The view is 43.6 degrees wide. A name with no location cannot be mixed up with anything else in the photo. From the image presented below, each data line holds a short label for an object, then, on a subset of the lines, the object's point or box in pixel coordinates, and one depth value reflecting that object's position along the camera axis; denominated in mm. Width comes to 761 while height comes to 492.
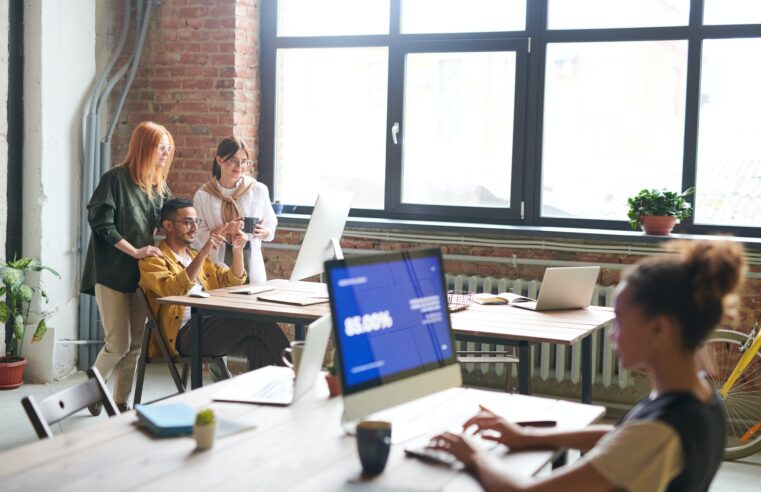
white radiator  5547
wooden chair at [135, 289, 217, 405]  4641
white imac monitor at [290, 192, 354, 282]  4035
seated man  4672
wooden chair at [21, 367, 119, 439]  2400
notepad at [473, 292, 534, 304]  4555
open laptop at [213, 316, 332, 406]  2516
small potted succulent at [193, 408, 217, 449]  2246
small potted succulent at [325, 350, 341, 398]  2764
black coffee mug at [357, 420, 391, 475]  2102
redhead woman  4977
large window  5598
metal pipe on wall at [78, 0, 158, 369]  6152
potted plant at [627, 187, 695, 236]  5402
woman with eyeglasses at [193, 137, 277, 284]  5207
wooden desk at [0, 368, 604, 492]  2016
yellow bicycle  5109
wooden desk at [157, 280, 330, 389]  4133
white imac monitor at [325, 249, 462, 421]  2299
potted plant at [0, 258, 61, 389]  5582
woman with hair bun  1781
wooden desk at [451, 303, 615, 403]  3717
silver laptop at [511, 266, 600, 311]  4262
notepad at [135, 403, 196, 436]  2344
